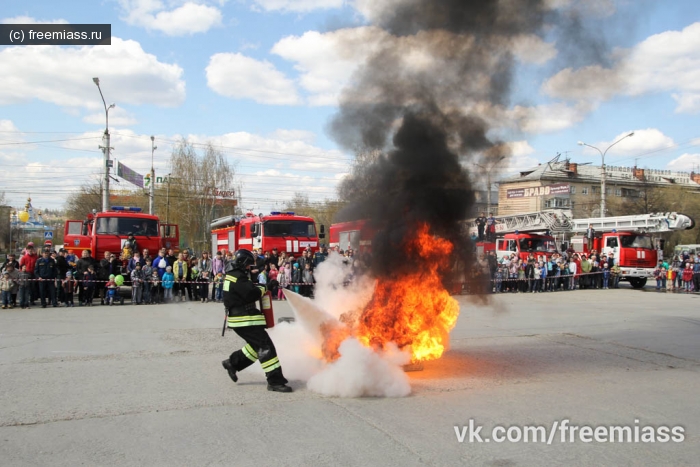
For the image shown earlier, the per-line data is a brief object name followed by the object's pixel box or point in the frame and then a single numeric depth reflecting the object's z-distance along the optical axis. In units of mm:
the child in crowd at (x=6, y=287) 13656
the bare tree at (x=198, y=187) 42781
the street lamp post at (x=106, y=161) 25156
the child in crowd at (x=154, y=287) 15461
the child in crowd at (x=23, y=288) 13849
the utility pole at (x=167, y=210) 42969
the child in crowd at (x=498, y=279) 20089
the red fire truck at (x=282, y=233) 20548
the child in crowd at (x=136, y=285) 15133
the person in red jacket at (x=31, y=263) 14133
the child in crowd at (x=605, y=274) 22422
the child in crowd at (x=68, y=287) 14422
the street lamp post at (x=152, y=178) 36797
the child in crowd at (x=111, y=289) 14891
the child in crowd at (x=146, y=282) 15345
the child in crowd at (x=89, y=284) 14742
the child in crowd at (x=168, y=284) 15523
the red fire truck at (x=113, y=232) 17625
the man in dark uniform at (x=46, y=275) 14047
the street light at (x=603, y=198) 31672
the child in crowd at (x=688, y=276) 20891
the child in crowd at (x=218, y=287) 16000
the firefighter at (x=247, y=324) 6062
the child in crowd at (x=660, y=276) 22266
